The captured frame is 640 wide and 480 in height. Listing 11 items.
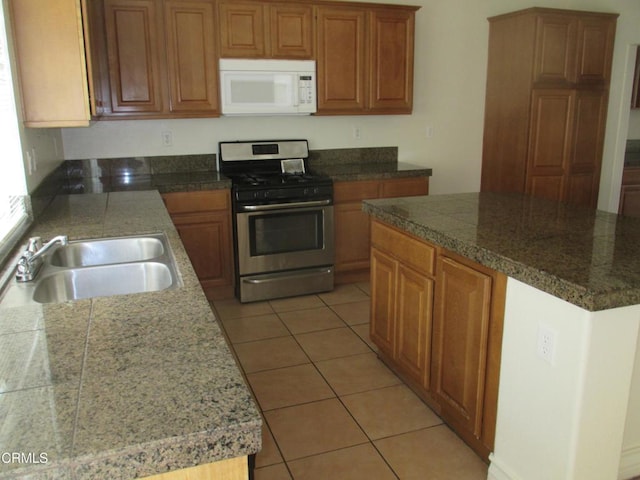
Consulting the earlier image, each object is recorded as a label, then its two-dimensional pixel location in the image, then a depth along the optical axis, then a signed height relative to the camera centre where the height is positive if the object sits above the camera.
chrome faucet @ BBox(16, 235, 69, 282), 1.72 -0.44
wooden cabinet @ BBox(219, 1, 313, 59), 3.83 +0.66
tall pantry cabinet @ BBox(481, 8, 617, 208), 4.46 +0.19
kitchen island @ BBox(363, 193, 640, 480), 1.57 -0.69
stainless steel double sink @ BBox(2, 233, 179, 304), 1.76 -0.53
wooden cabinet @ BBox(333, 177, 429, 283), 4.17 -0.74
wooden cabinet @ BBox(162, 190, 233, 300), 3.73 -0.77
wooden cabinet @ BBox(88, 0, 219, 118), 3.60 +0.44
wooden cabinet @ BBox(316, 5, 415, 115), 4.12 +0.49
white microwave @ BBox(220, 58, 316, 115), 3.91 +0.26
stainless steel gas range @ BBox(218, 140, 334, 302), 3.84 -0.79
